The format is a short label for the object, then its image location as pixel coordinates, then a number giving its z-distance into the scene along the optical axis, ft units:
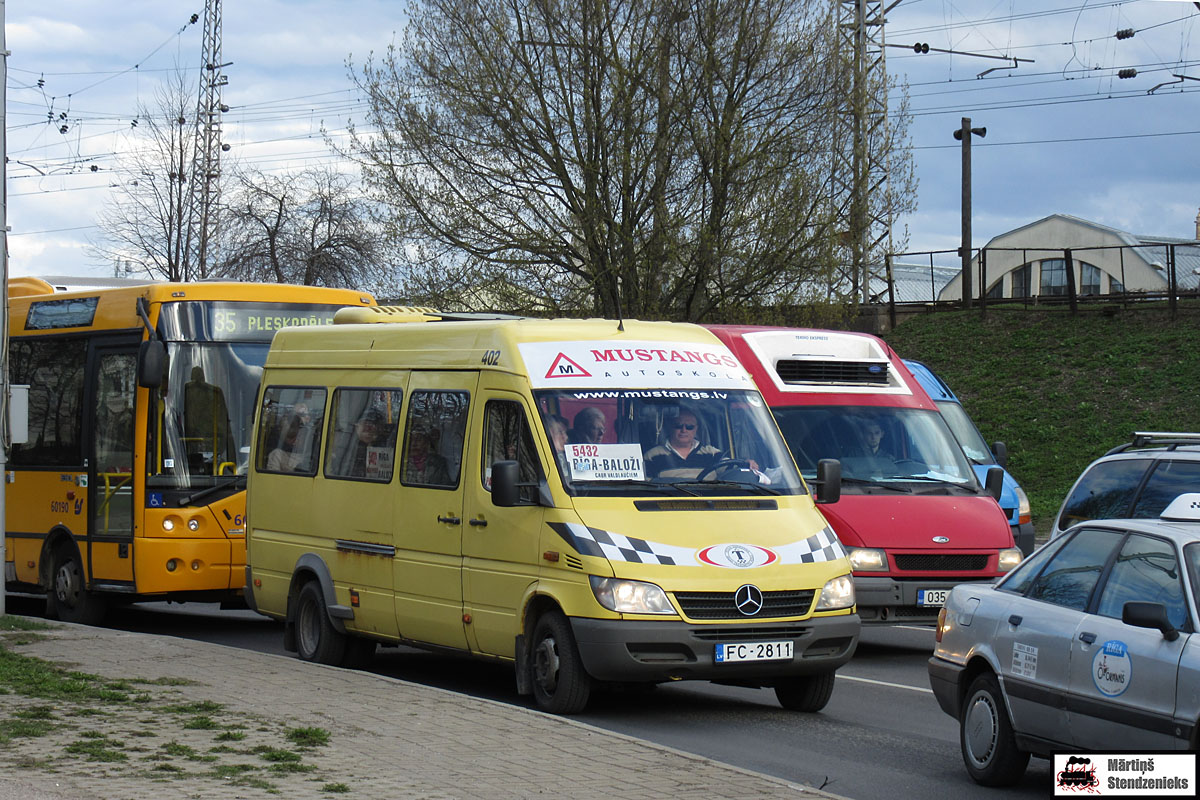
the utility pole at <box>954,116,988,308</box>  127.53
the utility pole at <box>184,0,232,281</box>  152.66
